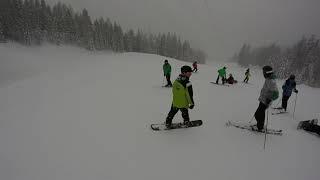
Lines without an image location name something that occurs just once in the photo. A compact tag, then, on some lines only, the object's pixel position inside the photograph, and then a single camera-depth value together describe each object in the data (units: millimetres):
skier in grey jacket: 6782
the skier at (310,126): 8065
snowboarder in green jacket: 5984
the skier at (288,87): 10734
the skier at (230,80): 19641
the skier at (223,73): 18544
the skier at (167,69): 14198
